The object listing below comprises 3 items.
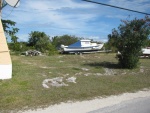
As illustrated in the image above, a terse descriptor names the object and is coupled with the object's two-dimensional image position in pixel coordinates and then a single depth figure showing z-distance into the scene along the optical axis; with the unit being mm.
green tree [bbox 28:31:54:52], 36190
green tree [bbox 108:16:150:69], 10305
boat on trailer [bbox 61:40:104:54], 25670
